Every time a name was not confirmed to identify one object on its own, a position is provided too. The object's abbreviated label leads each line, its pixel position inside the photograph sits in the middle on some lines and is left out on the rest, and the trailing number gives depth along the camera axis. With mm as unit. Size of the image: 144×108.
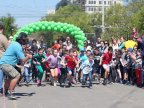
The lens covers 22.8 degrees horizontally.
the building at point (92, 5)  127475
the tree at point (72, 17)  70361
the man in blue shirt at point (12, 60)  9545
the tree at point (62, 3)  123184
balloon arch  20611
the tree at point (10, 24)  50299
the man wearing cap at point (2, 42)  9805
